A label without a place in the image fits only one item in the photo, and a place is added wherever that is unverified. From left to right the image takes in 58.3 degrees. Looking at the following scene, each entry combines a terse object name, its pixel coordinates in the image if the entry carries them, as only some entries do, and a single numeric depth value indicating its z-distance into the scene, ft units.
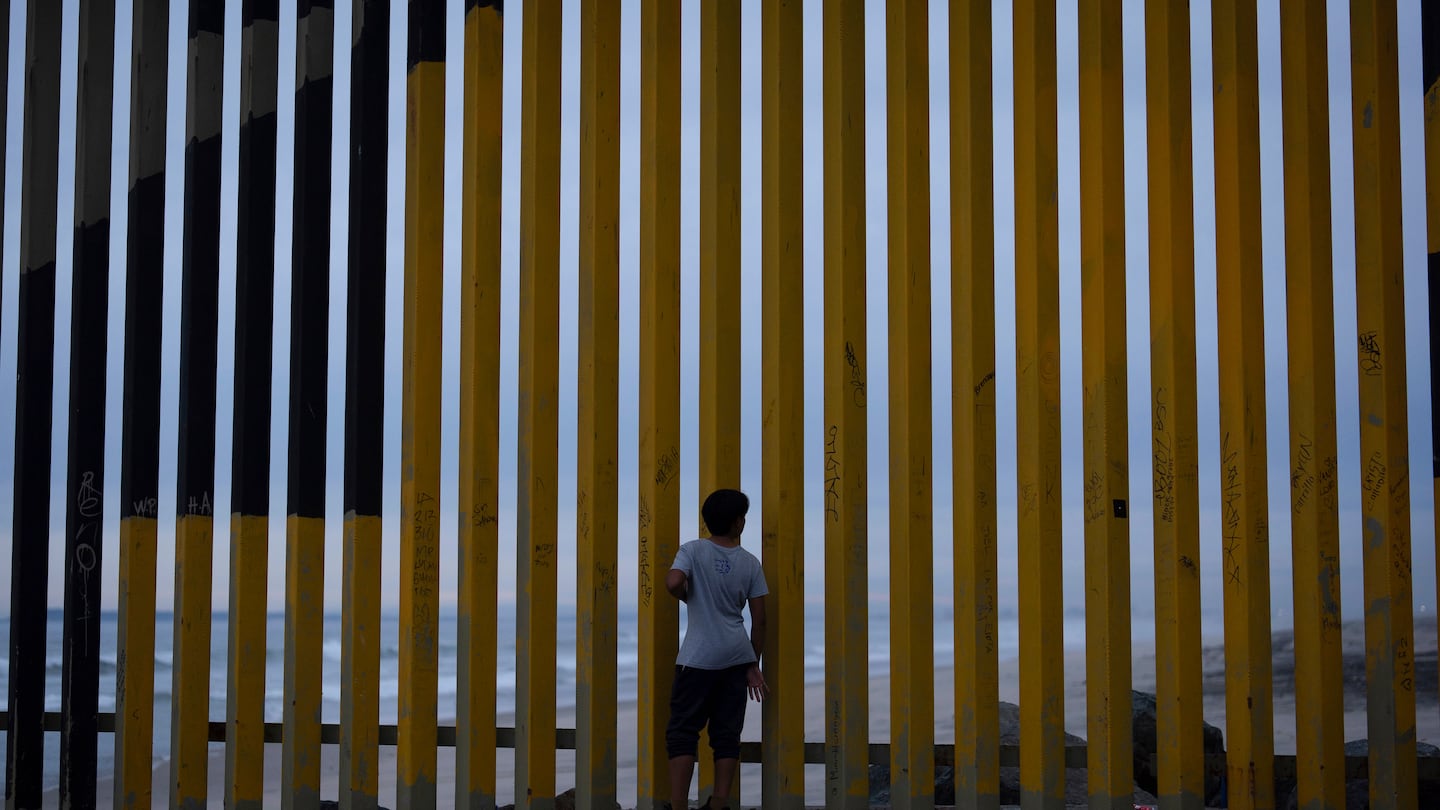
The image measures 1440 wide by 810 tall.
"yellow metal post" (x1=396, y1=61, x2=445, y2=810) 19.04
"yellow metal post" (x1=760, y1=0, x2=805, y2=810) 18.62
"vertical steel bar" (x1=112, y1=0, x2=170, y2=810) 19.67
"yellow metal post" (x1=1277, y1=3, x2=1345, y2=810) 18.37
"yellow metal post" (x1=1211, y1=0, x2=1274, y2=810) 18.26
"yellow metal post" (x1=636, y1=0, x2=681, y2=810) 18.71
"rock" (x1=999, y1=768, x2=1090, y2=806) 22.95
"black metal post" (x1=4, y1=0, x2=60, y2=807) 20.25
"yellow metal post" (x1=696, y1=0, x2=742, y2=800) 18.99
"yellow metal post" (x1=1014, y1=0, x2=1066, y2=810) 18.45
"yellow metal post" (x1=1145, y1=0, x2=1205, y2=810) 18.26
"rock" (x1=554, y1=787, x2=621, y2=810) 22.82
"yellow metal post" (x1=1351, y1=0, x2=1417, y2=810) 18.37
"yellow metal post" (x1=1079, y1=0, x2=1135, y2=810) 18.22
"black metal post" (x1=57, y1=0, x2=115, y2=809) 19.97
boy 17.72
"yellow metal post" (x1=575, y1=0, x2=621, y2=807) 18.83
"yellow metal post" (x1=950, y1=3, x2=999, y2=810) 18.43
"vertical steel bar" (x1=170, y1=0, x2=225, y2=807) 19.52
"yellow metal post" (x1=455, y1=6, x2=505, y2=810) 18.80
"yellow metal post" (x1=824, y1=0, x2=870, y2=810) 18.65
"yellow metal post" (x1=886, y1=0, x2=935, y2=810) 18.45
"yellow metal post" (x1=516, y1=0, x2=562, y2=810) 18.79
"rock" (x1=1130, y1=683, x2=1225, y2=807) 23.18
